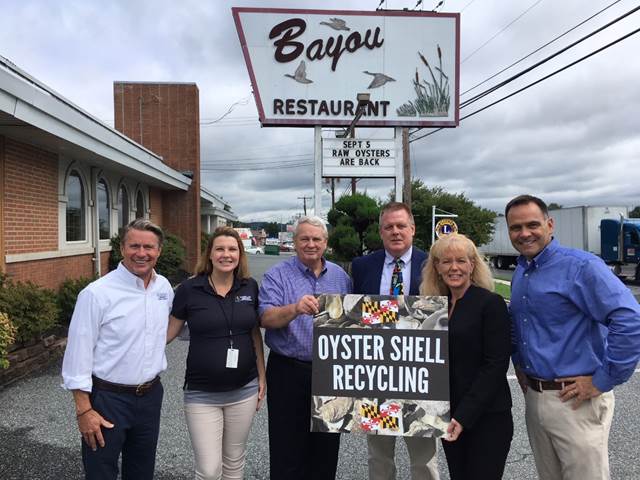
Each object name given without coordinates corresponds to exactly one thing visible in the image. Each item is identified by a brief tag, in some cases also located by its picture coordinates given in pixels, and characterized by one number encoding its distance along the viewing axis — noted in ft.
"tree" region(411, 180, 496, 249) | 97.14
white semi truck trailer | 68.49
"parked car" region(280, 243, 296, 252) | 246.02
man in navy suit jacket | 9.99
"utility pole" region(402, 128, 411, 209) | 47.17
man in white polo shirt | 8.09
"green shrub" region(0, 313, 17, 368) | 16.38
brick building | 25.36
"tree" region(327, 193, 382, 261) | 42.75
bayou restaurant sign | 29.89
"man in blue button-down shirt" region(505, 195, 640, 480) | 7.50
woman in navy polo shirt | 9.05
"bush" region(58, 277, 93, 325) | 27.55
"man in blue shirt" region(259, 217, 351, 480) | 9.34
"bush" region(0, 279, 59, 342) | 19.89
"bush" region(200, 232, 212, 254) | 69.83
